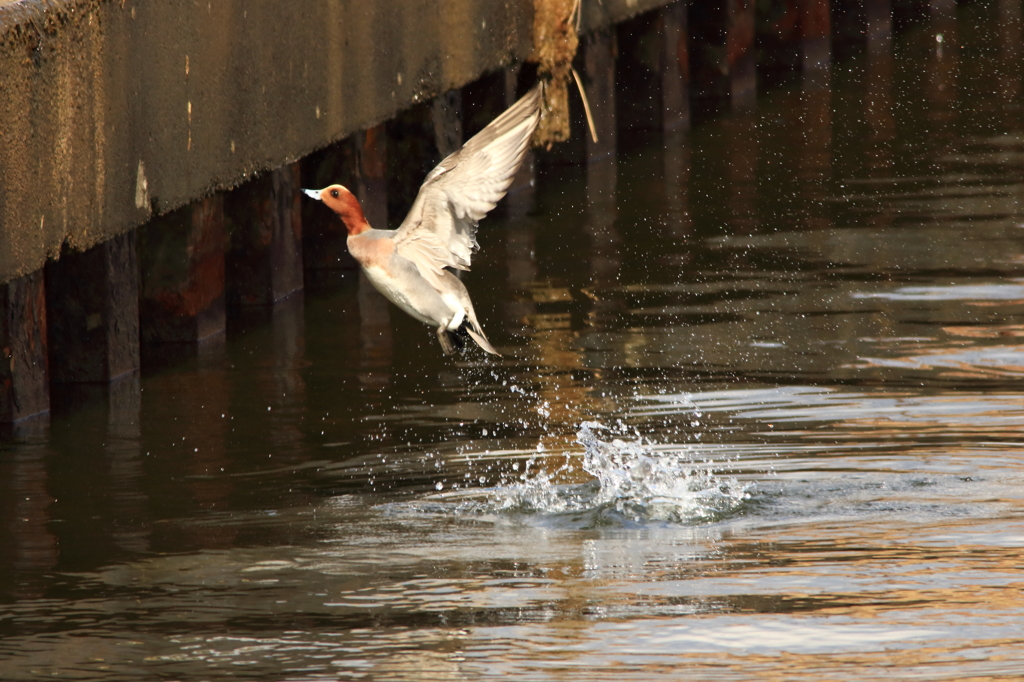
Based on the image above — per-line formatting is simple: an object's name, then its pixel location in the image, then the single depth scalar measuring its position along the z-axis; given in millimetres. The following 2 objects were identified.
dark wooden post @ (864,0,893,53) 40594
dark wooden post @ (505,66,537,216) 26312
